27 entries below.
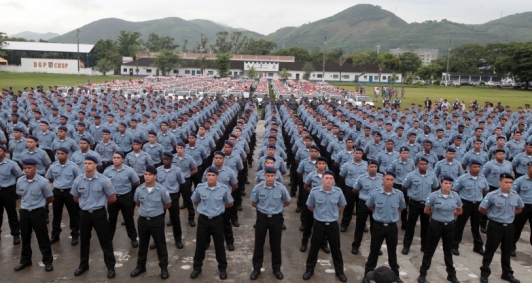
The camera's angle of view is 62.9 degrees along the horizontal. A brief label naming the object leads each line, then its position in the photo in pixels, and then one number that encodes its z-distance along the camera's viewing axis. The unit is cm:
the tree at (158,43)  11097
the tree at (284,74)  6839
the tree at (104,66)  7144
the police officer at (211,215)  577
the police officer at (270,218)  591
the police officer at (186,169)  777
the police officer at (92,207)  573
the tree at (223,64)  6297
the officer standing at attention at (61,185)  659
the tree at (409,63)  8131
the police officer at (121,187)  655
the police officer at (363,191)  687
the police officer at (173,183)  681
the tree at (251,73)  6419
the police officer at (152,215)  572
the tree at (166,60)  6579
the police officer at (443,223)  584
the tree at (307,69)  7181
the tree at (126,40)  9126
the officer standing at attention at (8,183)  640
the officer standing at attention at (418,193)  688
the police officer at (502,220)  587
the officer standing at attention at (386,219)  582
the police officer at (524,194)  662
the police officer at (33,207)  573
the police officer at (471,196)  675
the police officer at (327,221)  581
